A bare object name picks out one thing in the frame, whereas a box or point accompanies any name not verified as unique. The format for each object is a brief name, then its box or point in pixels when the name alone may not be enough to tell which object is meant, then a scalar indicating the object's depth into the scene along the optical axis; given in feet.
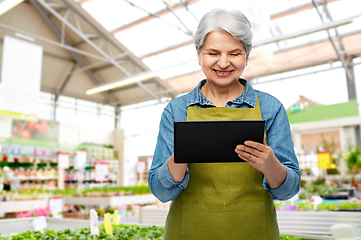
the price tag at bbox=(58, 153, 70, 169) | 28.71
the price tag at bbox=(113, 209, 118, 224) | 10.42
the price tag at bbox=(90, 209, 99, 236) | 8.00
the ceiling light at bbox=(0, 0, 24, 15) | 19.61
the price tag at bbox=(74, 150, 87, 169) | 31.18
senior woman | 3.24
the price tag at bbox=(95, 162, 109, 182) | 24.74
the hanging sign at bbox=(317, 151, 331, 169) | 23.47
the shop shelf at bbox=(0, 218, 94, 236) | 11.28
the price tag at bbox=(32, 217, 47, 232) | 9.82
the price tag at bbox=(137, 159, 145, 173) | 36.22
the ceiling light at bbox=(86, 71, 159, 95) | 35.96
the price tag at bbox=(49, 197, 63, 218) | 16.38
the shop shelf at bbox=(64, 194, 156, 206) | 23.84
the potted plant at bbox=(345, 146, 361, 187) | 22.15
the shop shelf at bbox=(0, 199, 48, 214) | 21.32
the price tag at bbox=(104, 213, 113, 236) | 8.02
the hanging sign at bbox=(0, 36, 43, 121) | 20.70
